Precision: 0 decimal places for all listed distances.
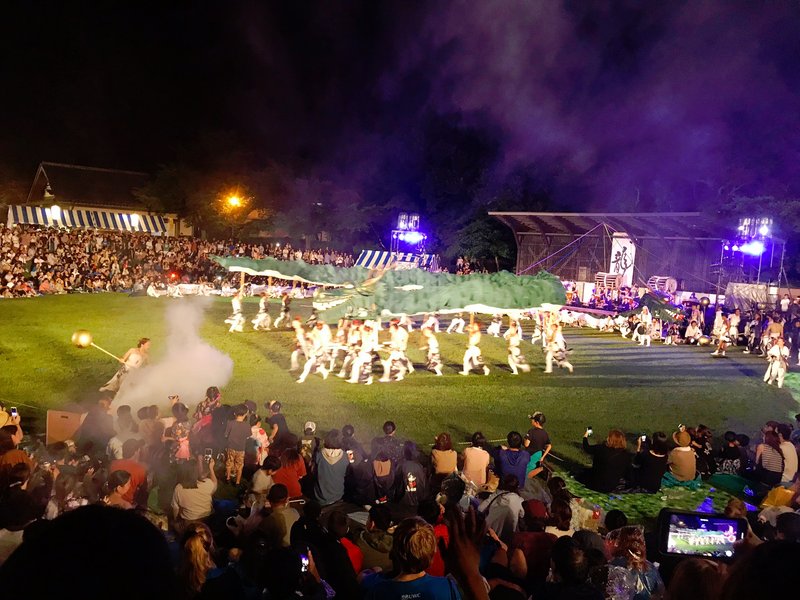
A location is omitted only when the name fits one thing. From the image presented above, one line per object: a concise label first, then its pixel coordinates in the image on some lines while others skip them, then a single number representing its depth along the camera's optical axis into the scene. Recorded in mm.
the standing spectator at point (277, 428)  9141
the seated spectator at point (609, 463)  9164
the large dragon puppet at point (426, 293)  16234
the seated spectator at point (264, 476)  7473
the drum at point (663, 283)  30875
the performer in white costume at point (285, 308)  22688
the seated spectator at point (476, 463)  8266
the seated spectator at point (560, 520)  5910
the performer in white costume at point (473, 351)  17031
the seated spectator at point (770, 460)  9453
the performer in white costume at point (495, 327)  23502
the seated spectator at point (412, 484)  8133
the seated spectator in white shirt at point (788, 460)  9281
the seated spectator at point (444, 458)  8383
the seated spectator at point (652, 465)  9320
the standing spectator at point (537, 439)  9398
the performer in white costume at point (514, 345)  17594
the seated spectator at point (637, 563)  4812
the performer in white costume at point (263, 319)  22062
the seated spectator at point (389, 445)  8789
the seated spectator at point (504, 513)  6488
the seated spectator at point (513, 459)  8250
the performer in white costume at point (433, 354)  17080
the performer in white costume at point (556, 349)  18188
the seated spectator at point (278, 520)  5715
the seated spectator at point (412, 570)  3553
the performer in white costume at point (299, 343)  16422
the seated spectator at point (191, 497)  6844
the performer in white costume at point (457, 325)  24478
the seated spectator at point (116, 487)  6348
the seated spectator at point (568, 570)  4047
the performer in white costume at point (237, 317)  21591
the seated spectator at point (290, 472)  7816
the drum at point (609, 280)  32844
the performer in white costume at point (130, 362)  13070
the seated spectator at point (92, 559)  1398
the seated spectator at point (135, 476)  7098
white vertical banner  33062
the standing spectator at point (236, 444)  9164
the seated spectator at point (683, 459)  9516
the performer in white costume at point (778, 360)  17500
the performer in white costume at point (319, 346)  15670
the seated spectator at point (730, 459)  10305
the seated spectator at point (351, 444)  8891
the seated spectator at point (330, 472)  8375
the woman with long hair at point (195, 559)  4422
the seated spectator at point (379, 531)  5844
